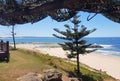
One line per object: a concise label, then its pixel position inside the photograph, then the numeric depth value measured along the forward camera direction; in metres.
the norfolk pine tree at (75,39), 8.86
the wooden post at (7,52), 6.41
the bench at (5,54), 6.42
